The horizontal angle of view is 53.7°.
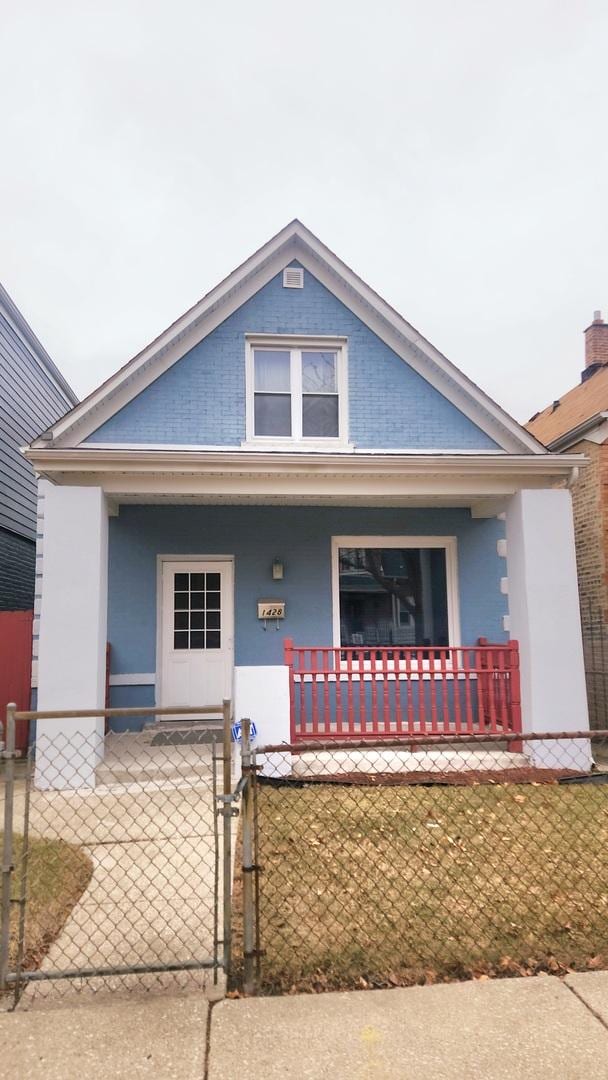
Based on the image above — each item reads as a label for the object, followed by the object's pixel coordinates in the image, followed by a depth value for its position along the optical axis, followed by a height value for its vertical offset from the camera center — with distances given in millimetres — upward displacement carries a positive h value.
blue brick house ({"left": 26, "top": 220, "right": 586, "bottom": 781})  7273 +1511
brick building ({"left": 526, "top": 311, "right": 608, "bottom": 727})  9453 +1426
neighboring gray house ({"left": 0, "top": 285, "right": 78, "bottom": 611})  11102 +3653
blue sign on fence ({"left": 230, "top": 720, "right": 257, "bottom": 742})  6246 -1150
